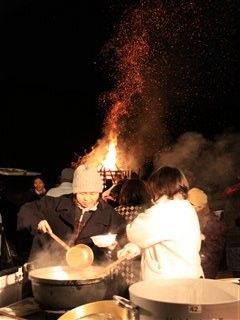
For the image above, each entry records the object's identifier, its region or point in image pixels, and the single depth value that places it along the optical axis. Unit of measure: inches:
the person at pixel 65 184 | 227.4
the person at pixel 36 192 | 327.3
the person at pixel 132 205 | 160.6
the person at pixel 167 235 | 98.5
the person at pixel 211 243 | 184.1
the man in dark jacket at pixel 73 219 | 130.5
